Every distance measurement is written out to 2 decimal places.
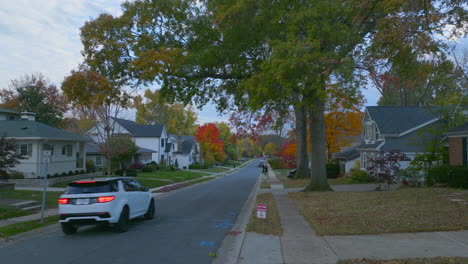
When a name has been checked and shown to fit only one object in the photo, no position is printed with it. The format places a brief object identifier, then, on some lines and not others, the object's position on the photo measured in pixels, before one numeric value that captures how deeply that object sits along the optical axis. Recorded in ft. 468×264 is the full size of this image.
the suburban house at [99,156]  154.10
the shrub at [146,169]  156.15
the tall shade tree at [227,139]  351.05
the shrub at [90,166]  123.24
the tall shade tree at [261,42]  48.42
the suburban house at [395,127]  104.53
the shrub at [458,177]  62.75
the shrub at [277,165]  232.53
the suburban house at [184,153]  239.09
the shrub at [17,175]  87.11
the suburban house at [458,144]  75.77
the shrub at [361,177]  100.48
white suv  35.86
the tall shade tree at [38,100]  161.99
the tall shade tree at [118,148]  111.92
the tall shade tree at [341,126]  125.08
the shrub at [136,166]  151.94
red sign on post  39.58
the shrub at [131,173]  124.20
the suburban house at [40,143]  91.09
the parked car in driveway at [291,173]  142.92
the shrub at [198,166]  238.27
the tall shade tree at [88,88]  55.36
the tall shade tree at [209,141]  245.86
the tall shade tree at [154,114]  283.79
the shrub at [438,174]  68.26
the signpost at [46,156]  42.40
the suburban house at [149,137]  191.01
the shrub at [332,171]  131.64
